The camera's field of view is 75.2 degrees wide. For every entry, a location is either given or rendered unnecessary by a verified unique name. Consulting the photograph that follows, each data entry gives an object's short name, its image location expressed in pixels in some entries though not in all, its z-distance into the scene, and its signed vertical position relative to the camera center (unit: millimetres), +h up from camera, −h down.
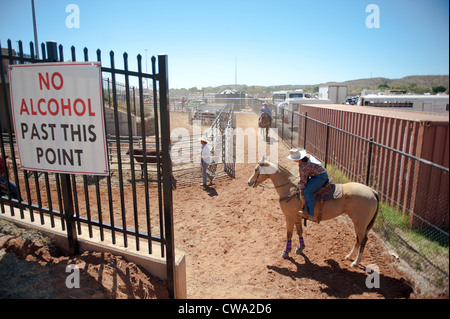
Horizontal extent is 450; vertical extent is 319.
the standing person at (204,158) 10305 -1993
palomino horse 5203 -1891
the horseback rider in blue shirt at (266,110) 17836 -598
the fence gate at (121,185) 3199 -1028
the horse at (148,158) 10918 -2159
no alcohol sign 3316 -168
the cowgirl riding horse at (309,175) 5285 -1368
